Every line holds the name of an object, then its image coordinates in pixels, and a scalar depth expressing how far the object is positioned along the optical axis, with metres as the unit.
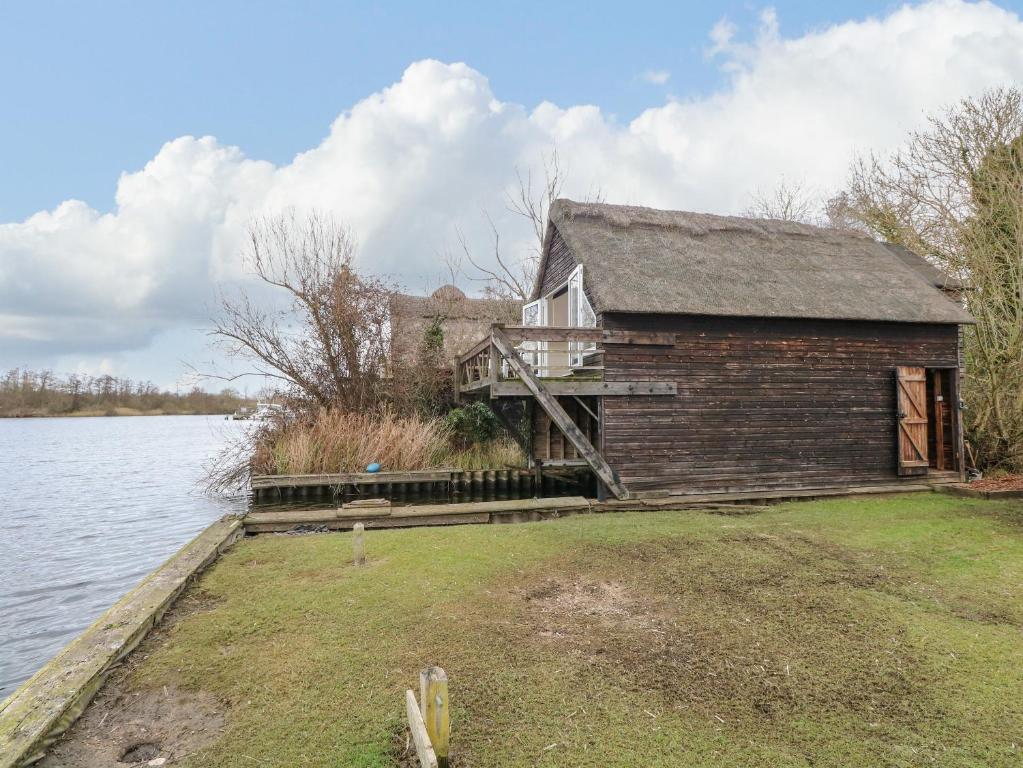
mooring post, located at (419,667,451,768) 2.84
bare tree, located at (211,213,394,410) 17.80
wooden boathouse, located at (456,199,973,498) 11.49
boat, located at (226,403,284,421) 17.08
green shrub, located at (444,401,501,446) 18.00
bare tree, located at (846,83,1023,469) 13.09
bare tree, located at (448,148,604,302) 27.88
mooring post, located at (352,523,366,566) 6.71
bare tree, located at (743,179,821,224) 31.77
